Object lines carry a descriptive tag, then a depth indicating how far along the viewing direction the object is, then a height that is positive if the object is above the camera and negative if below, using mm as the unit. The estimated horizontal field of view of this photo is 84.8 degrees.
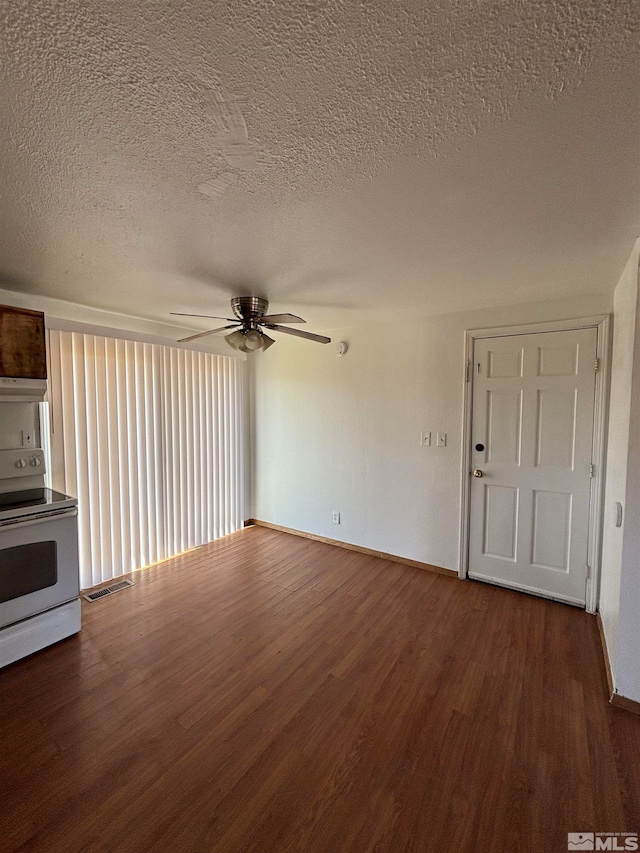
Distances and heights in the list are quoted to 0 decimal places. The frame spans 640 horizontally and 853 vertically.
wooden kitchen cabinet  2178 +410
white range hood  2186 +115
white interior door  2574 -388
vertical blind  2832 -352
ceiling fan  2392 +580
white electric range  2018 -987
